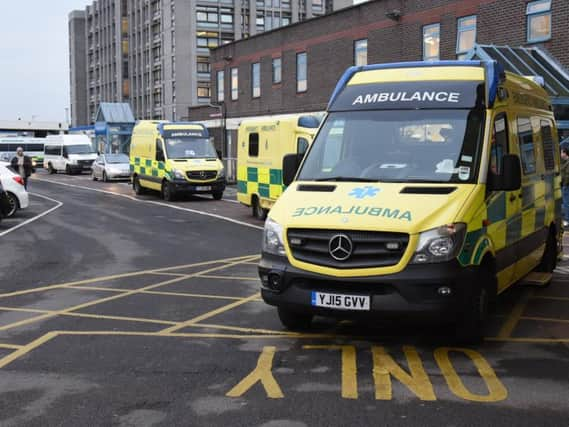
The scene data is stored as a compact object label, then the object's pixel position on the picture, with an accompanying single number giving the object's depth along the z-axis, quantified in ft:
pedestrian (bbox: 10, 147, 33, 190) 96.43
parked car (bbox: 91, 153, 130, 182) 132.77
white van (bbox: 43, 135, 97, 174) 166.61
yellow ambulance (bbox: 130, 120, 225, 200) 84.99
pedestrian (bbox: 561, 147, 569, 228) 54.44
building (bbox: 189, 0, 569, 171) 84.94
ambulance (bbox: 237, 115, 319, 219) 58.75
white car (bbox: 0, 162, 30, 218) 68.85
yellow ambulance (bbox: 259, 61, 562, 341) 20.74
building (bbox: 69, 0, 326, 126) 272.10
